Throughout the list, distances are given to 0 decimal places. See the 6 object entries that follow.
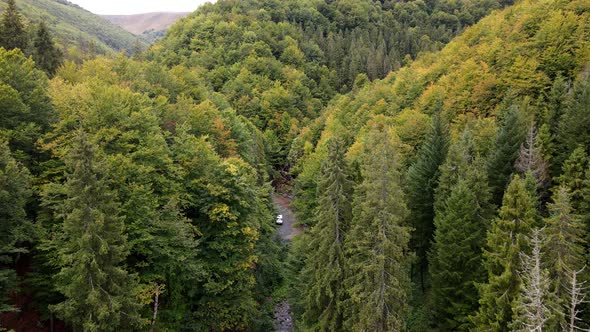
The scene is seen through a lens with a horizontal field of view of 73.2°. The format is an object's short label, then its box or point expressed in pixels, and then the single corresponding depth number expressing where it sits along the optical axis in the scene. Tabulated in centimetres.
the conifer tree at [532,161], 3011
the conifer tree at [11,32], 4319
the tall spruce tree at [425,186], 3547
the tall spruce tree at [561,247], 1822
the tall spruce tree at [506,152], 3266
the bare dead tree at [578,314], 1764
